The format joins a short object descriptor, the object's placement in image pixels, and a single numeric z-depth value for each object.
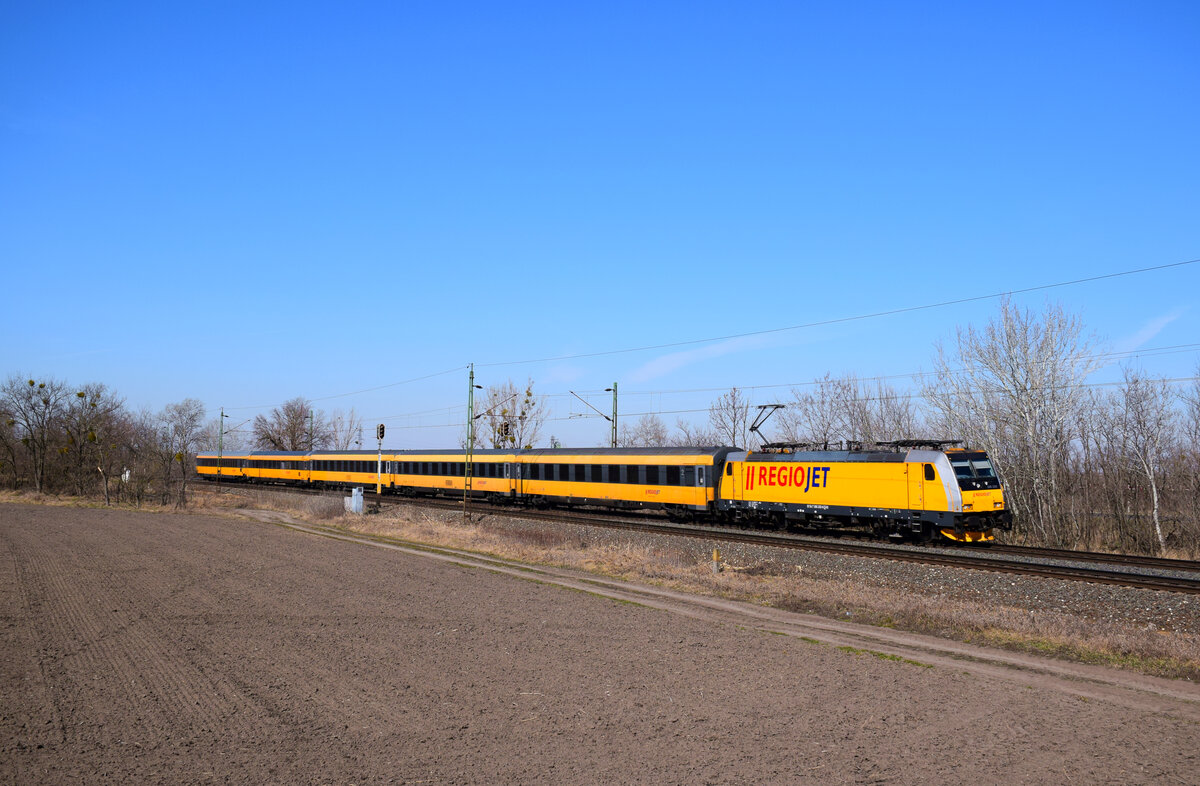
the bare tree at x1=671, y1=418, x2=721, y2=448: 68.90
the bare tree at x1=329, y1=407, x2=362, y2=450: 109.50
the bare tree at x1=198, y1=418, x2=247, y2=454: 117.56
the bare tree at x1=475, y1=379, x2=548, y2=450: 75.94
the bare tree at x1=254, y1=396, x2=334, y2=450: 107.94
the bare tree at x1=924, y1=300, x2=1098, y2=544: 32.38
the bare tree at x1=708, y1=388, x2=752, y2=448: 66.62
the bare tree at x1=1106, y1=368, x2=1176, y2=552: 32.03
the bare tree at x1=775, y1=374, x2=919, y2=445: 49.06
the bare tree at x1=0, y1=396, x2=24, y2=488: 55.84
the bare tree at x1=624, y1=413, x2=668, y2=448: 87.31
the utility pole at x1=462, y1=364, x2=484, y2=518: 34.15
